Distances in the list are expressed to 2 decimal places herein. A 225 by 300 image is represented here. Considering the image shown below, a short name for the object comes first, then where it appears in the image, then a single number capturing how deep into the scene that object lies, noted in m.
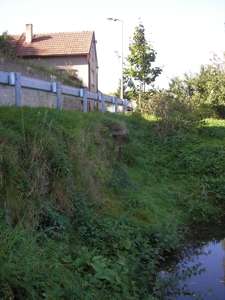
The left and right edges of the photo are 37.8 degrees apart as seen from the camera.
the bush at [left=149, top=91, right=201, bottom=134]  11.55
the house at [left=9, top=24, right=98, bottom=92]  26.97
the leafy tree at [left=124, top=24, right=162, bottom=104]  23.77
